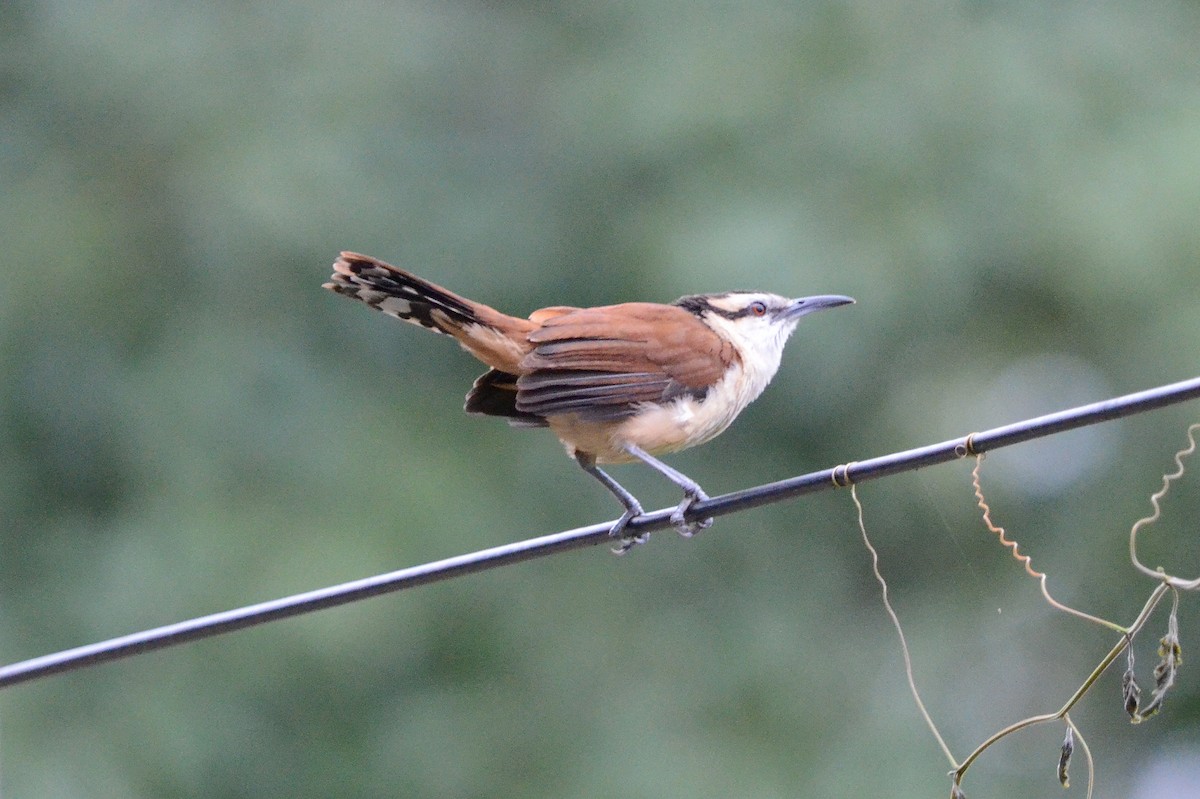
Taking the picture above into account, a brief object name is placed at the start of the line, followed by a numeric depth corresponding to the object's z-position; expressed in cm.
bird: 756
